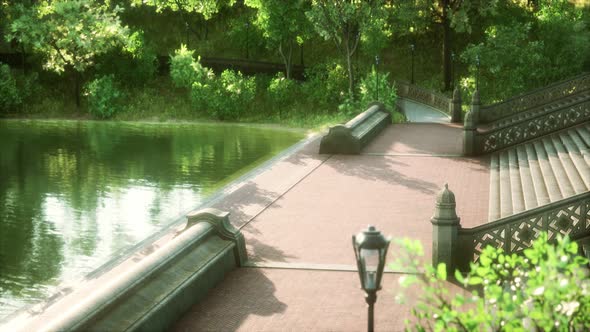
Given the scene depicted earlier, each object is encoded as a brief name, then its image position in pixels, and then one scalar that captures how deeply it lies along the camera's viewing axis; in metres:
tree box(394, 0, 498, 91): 49.81
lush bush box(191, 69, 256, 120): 48.78
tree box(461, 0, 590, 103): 47.25
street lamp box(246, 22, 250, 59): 57.78
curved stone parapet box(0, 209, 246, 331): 10.48
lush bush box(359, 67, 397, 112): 42.19
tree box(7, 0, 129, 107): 50.44
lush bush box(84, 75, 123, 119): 49.94
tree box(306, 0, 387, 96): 42.62
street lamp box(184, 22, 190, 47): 59.86
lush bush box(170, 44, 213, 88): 50.69
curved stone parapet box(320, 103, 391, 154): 28.98
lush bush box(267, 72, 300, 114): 50.31
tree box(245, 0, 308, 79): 49.56
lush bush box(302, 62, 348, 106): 49.44
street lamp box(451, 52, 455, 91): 53.74
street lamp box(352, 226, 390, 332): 8.32
